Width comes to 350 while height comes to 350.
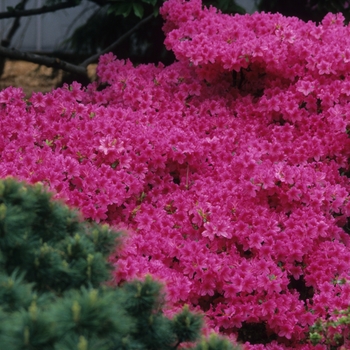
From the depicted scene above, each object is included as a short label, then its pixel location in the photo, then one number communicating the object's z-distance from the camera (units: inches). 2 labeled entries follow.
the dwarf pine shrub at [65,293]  90.5
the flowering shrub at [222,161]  184.5
